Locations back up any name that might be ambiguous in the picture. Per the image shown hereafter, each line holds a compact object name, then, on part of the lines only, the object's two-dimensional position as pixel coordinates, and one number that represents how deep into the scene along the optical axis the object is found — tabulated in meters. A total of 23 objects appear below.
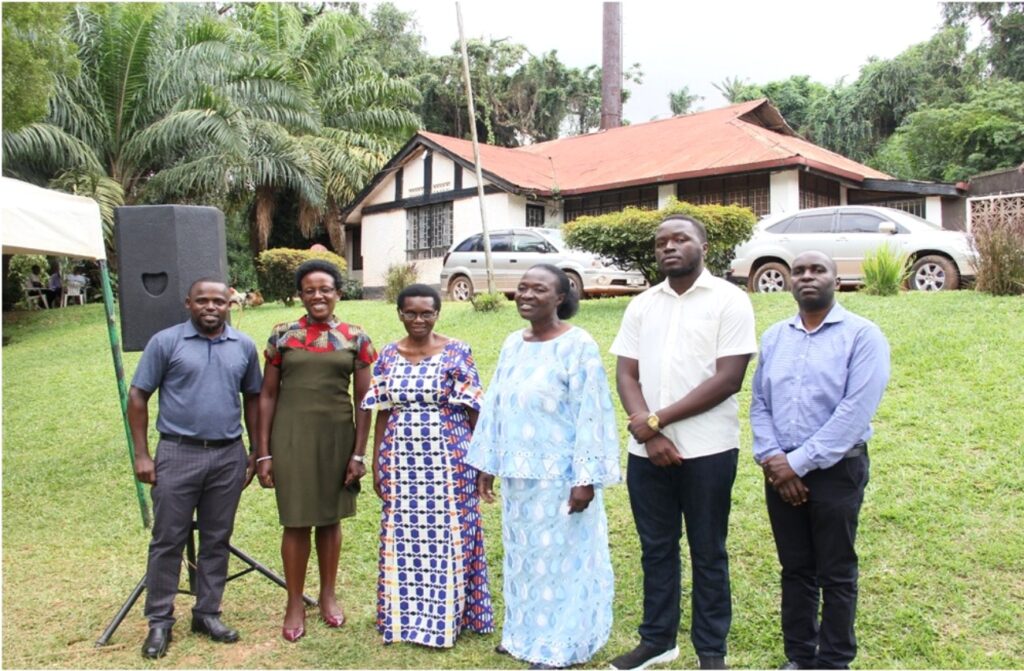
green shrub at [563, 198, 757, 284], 10.47
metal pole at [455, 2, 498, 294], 12.94
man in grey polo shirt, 4.03
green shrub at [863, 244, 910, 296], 10.45
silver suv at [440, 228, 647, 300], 13.07
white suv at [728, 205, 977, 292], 11.27
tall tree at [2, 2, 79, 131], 10.69
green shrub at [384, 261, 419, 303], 15.88
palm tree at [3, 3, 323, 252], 17.62
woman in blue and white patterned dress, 4.00
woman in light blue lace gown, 3.61
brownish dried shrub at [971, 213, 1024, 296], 9.30
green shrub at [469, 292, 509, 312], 12.53
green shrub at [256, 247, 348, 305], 16.81
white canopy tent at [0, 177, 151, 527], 5.57
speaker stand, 4.21
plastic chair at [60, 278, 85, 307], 21.12
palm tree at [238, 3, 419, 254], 21.75
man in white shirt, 3.44
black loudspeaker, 4.74
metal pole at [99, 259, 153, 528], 5.94
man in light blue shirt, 3.31
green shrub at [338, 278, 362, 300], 22.33
